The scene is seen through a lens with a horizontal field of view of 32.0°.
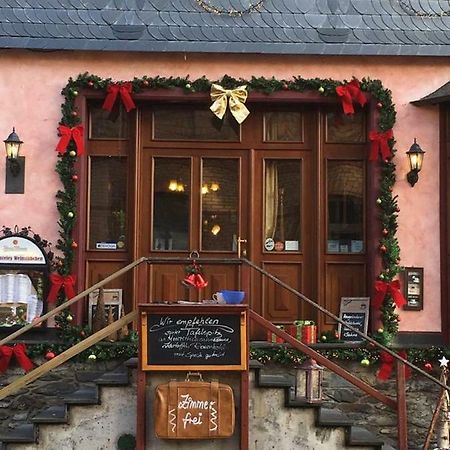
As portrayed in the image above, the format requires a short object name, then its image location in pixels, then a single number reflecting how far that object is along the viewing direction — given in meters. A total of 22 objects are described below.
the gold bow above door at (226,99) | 8.79
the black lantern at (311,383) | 7.26
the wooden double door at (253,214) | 9.03
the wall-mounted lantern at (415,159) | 8.69
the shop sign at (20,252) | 8.54
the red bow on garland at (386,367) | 8.43
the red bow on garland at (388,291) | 8.62
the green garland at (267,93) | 8.62
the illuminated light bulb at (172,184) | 9.13
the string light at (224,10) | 8.97
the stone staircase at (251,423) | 7.03
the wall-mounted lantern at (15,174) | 8.66
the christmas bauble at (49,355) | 8.23
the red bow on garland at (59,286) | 8.45
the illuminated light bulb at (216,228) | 9.11
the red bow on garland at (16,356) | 8.23
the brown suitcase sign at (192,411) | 6.73
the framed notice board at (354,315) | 8.79
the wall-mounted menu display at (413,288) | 8.78
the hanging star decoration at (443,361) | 8.09
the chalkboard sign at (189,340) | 6.88
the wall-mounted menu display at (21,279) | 8.48
